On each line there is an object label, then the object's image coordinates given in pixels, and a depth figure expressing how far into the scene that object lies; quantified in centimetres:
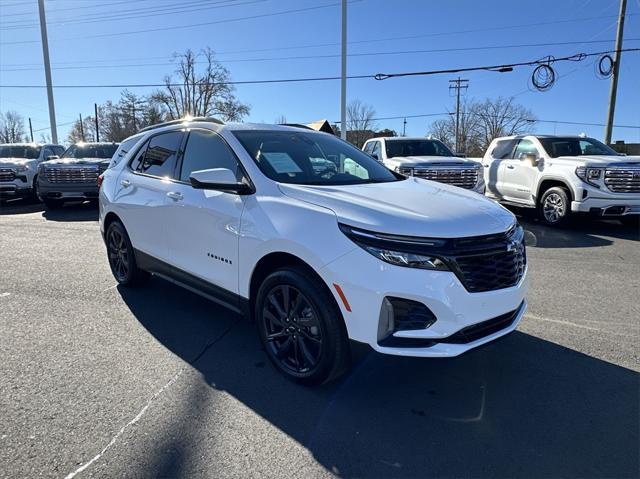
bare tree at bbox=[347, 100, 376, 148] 6253
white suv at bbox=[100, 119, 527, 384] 252
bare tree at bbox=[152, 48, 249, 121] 6366
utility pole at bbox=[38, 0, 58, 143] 2367
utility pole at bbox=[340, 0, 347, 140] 1816
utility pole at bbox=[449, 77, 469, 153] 5888
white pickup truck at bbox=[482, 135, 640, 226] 808
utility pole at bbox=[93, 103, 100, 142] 6944
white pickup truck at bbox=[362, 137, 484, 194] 912
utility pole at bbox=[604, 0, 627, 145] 1766
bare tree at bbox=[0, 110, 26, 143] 8960
